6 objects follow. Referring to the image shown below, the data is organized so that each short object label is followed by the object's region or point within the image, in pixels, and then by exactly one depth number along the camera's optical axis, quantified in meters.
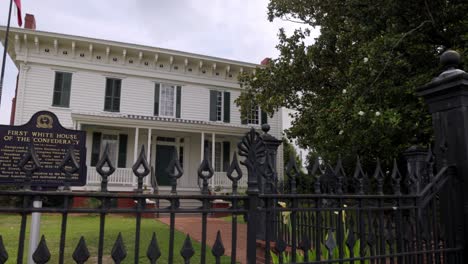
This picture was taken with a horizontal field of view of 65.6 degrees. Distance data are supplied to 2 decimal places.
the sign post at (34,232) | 4.01
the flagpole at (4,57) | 15.44
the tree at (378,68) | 9.15
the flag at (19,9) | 15.57
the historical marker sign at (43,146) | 3.90
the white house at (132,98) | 17.09
